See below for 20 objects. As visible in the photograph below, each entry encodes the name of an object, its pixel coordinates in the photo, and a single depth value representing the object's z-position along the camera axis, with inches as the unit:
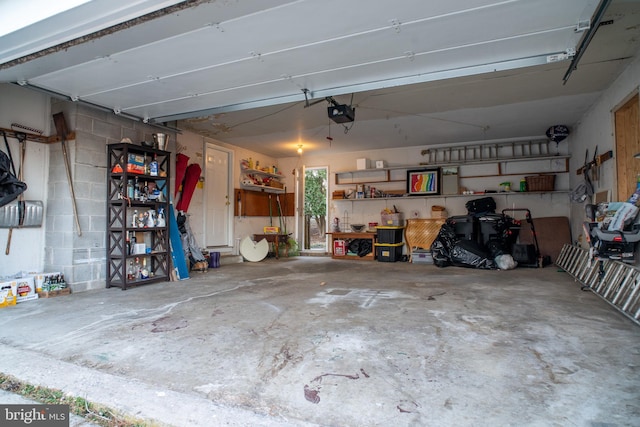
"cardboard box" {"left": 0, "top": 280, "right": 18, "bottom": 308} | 143.9
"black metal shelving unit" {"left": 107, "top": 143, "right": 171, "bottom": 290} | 183.6
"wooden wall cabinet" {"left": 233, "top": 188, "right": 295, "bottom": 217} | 313.9
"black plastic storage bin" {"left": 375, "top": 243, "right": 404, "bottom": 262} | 302.4
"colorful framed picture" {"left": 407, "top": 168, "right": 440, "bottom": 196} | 312.0
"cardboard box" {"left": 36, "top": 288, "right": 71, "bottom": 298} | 159.8
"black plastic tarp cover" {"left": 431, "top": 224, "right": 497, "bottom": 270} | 246.4
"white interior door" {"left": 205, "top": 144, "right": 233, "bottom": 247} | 280.8
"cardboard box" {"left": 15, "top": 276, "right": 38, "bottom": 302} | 152.5
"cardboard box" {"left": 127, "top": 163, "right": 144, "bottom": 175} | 184.9
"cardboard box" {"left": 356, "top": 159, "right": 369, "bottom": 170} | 339.3
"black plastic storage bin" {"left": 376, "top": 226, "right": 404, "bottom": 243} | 305.2
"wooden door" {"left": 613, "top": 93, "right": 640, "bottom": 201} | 163.9
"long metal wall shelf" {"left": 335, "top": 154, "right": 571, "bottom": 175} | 281.7
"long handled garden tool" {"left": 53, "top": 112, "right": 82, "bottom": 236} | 173.3
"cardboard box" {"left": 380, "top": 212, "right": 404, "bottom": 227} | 315.2
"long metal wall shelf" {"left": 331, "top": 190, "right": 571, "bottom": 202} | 280.1
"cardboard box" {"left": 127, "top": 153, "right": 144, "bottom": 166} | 186.5
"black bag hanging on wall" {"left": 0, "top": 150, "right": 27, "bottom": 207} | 144.7
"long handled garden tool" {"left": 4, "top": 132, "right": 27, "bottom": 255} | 164.2
